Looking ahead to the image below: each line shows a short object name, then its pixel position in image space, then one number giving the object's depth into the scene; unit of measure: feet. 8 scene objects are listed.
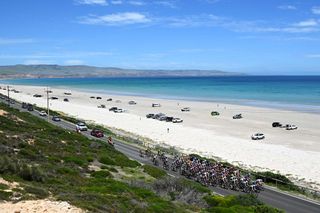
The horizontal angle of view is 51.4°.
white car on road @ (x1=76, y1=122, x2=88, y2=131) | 134.12
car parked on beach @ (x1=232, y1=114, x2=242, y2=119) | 204.13
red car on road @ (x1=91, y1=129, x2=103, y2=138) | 124.73
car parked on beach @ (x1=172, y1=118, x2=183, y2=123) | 189.64
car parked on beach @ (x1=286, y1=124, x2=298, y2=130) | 164.91
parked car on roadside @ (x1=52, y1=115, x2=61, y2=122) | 163.98
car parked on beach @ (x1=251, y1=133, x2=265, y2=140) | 139.21
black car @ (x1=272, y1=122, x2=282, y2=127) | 172.37
